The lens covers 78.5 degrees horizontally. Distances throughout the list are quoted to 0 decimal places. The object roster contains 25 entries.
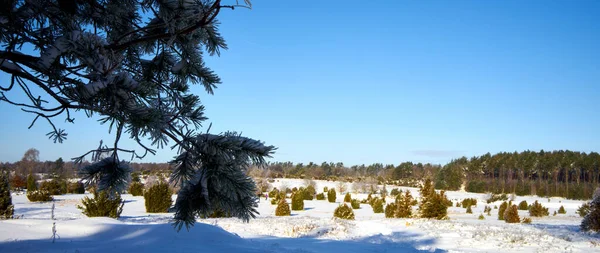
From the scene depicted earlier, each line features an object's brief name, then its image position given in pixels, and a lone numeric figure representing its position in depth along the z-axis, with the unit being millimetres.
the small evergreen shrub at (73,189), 27538
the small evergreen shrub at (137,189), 25462
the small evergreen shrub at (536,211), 21750
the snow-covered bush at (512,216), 16906
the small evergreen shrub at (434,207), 16156
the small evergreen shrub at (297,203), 21641
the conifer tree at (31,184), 22038
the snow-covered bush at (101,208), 11422
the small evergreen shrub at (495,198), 33125
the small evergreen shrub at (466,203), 28375
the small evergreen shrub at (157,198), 15719
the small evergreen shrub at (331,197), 28134
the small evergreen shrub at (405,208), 17453
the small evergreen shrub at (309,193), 30369
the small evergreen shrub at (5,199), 10122
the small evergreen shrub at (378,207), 22141
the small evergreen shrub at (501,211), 19594
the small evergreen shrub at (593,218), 11852
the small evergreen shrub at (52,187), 21059
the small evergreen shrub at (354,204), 24406
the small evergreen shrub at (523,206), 26606
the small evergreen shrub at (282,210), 17672
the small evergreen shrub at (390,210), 18727
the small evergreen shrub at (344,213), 16309
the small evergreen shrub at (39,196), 18594
